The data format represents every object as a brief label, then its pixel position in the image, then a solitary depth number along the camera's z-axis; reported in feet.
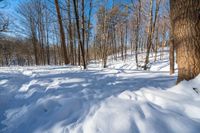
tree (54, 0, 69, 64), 23.58
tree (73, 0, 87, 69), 14.85
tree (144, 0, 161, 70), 16.39
